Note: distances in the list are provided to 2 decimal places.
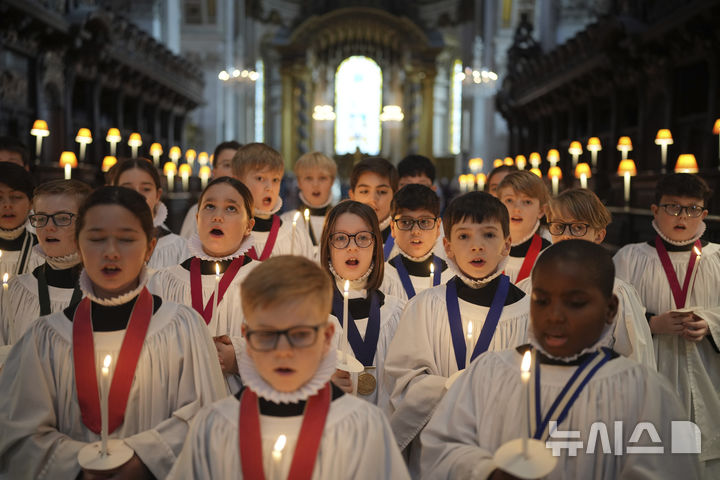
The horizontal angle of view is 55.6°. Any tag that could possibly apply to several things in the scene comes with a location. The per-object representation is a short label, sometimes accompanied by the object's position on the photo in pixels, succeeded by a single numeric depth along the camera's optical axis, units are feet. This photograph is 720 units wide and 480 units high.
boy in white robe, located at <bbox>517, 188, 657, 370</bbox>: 12.13
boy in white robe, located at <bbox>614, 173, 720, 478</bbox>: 13.58
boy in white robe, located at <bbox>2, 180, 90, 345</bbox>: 11.28
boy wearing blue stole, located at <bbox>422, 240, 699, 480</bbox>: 7.22
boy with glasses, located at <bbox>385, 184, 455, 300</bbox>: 14.12
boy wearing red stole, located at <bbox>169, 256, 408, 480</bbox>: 6.66
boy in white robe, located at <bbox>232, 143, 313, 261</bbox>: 17.25
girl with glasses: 11.82
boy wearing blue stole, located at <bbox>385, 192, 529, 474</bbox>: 10.28
